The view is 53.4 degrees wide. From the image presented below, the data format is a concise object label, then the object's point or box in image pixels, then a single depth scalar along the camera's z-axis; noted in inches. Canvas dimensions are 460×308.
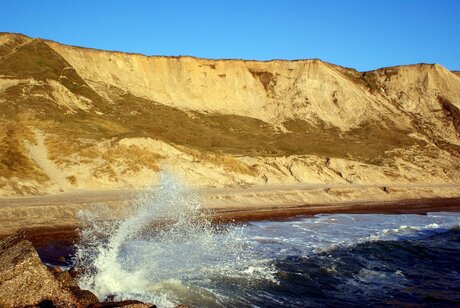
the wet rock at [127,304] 307.3
